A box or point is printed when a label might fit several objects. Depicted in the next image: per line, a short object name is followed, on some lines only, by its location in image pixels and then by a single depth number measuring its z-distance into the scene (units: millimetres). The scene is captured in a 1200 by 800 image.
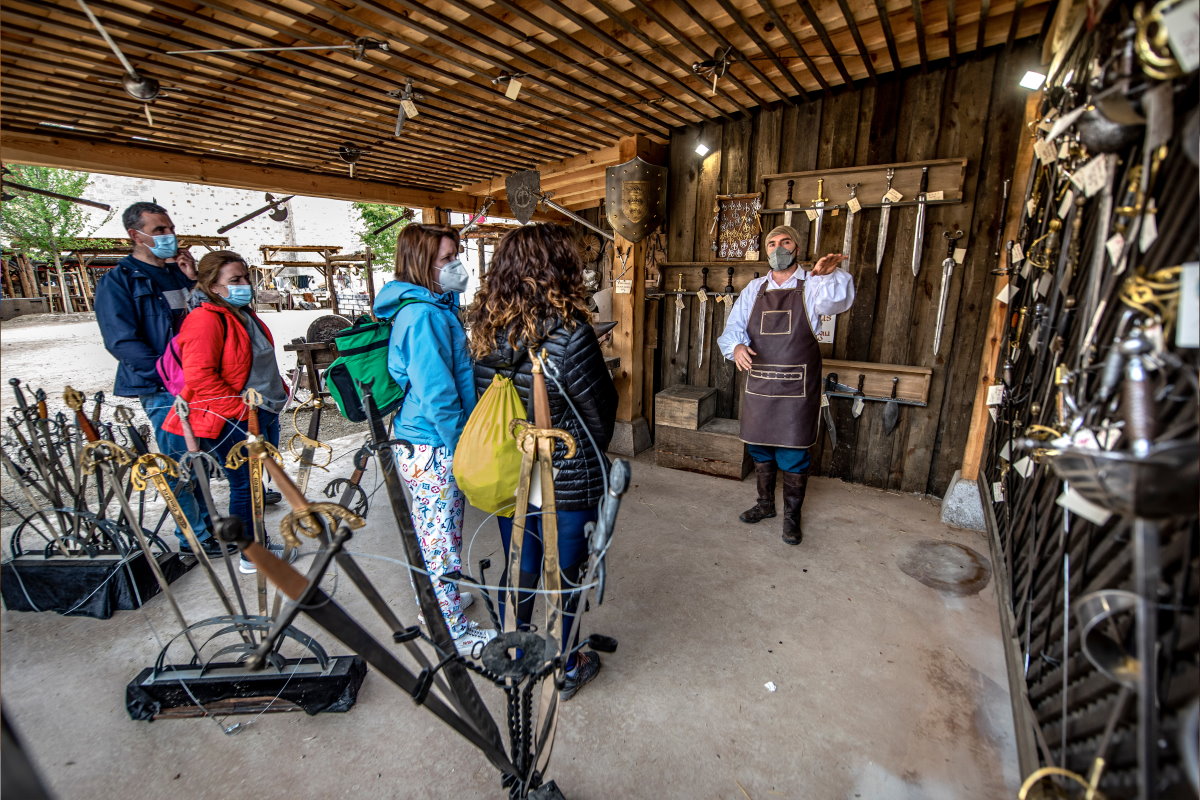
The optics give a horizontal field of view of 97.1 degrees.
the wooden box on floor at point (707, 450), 3963
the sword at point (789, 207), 3793
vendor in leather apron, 2982
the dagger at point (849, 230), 3576
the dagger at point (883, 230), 3457
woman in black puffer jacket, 1656
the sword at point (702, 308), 4355
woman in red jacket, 2418
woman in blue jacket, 1810
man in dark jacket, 2486
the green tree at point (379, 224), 16797
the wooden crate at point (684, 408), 4074
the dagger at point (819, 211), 3678
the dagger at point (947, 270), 3348
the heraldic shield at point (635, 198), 4094
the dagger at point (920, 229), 3348
